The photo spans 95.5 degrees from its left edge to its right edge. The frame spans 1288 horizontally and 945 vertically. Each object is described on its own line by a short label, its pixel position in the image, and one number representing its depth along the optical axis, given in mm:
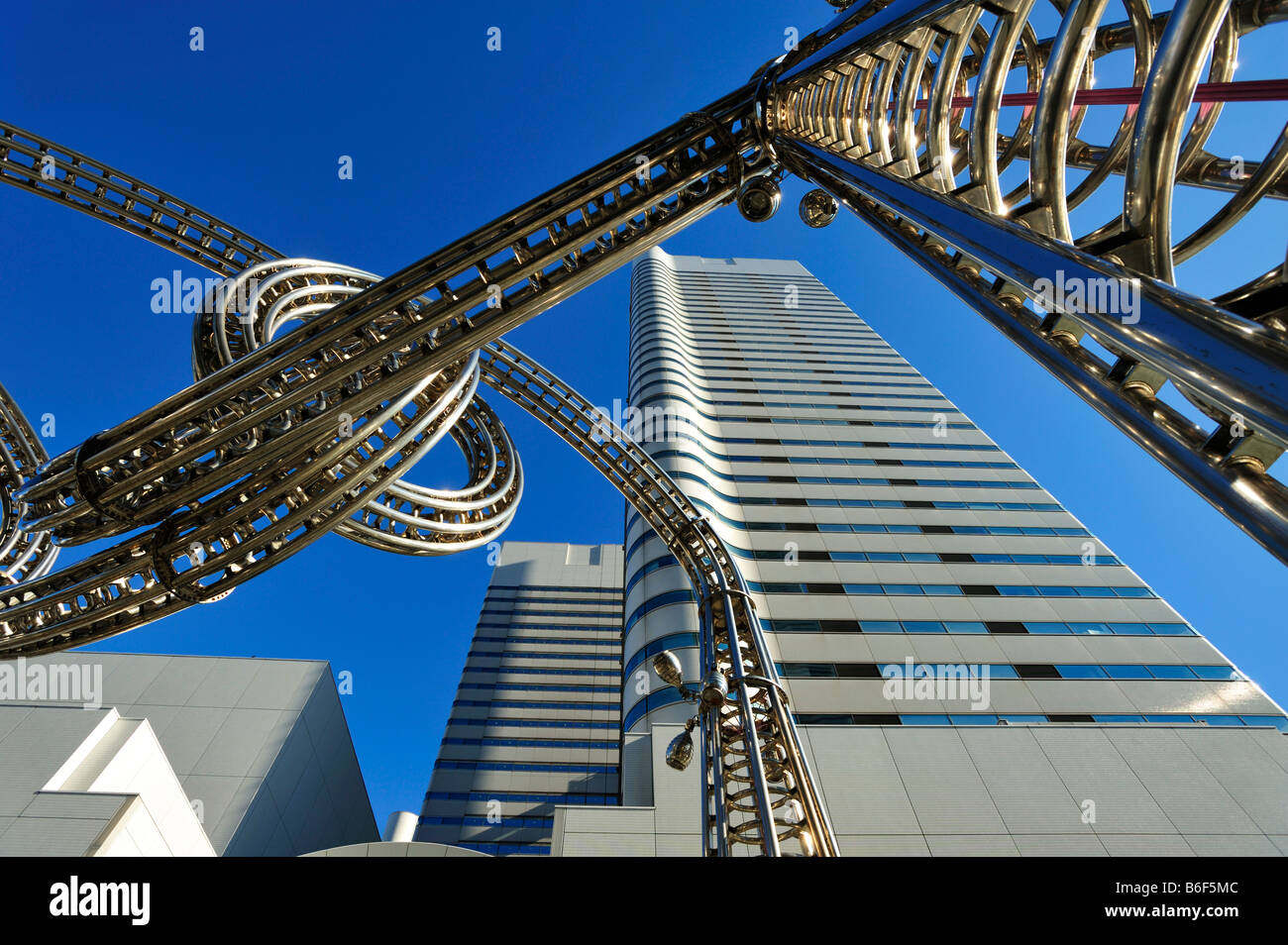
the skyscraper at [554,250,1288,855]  16656
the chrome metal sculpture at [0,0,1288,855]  1745
